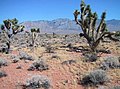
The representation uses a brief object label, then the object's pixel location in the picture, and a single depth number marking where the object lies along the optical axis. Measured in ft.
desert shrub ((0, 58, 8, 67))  21.97
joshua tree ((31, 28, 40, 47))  50.85
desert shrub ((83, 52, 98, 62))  22.28
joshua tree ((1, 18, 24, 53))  39.33
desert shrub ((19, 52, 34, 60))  26.02
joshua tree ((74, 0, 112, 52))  32.27
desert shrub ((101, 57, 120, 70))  18.97
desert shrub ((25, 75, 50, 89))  15.46
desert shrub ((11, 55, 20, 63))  24.12
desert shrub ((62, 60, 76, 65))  21.97
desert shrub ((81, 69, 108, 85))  15.83
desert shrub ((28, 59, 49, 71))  20.05
